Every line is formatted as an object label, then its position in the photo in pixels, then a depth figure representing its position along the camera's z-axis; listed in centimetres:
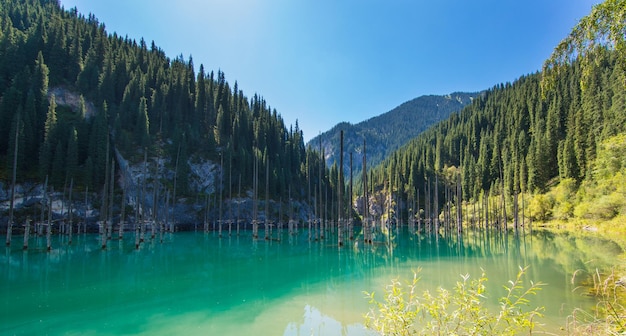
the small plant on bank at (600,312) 596
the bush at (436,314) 423
